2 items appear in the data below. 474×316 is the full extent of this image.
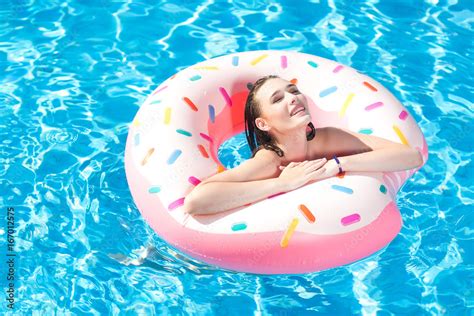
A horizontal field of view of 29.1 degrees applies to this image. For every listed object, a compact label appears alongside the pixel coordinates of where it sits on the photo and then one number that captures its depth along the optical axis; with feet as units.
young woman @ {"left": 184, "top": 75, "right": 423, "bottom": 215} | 14.83
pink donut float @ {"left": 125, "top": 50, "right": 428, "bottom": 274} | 14.56
